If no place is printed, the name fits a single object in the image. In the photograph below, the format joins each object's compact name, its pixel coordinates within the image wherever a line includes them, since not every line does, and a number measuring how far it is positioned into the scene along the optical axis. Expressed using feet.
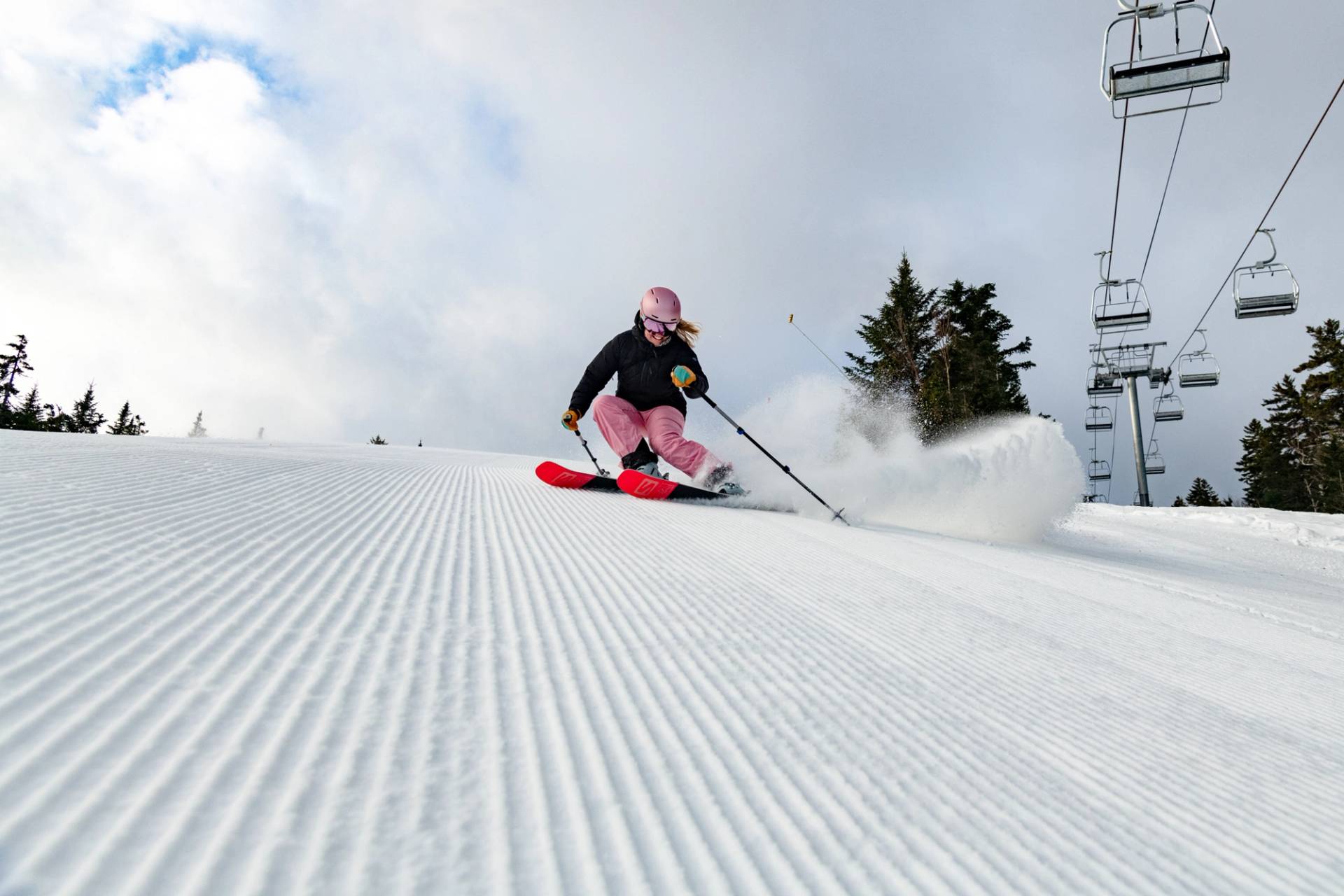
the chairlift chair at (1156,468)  92.69
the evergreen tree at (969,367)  78.23
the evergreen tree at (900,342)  86.74
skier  17.20
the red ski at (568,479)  15.51
